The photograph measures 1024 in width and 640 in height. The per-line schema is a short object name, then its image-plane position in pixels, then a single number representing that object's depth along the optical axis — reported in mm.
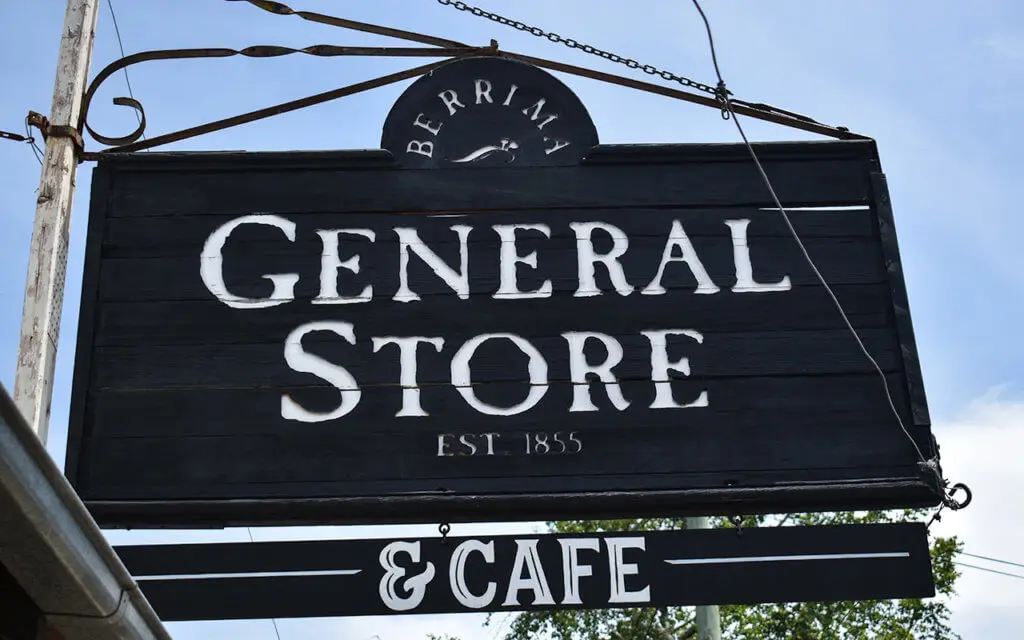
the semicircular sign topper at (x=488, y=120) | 4836
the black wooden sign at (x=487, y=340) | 4199
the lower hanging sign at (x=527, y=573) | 3988
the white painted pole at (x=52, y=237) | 4219
